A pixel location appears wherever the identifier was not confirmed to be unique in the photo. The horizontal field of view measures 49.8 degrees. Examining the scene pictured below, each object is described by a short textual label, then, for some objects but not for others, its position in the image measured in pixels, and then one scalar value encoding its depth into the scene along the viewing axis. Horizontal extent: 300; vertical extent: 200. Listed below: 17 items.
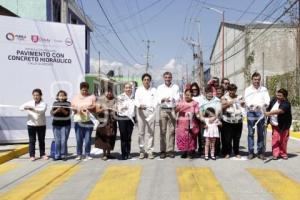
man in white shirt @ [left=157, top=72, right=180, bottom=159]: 7.25
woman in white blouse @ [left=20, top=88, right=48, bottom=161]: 7.26
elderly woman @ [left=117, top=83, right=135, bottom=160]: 7.22
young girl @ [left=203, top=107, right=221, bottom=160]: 7.13
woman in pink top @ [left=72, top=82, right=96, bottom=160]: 7.17
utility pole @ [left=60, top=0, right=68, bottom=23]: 11.33
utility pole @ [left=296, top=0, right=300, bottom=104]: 17.70
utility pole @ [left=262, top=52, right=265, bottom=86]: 28.68
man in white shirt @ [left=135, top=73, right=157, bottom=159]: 7.22
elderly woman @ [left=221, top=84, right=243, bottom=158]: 7.23
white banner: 9.11
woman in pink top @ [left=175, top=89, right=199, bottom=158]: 7.23
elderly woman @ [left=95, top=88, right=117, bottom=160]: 7.23
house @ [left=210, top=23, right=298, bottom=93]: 30.27
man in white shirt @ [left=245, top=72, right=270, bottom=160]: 7.15
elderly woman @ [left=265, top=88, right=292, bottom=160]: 7.19
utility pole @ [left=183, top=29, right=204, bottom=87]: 39.61
